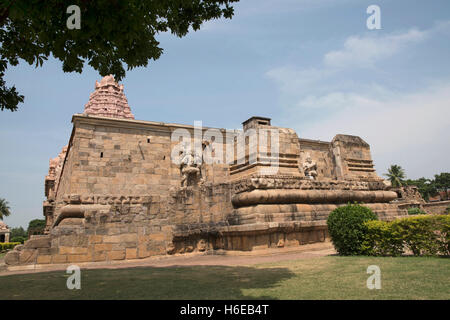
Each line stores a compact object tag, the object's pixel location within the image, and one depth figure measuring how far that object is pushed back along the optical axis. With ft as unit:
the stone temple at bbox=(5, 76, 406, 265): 29.01
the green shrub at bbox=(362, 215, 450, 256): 21.79
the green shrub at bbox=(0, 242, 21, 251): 104.29
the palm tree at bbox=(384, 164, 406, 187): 202.78
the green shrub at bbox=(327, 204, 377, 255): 24.80
